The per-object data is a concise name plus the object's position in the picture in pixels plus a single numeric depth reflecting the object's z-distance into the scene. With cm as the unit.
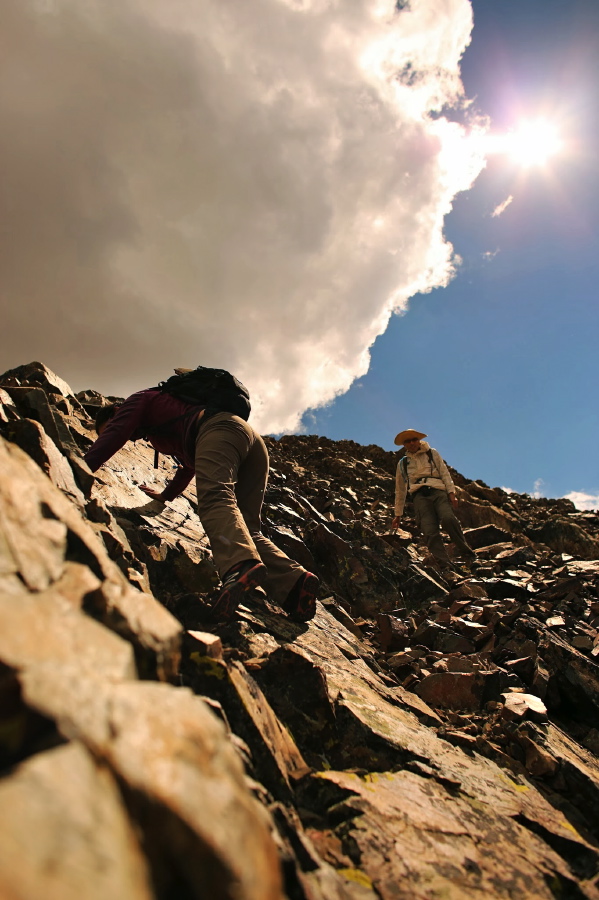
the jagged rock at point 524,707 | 388
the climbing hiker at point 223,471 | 381
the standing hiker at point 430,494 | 1015
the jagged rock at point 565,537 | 1322
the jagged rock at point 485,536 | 1212
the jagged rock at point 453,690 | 438
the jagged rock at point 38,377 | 682
